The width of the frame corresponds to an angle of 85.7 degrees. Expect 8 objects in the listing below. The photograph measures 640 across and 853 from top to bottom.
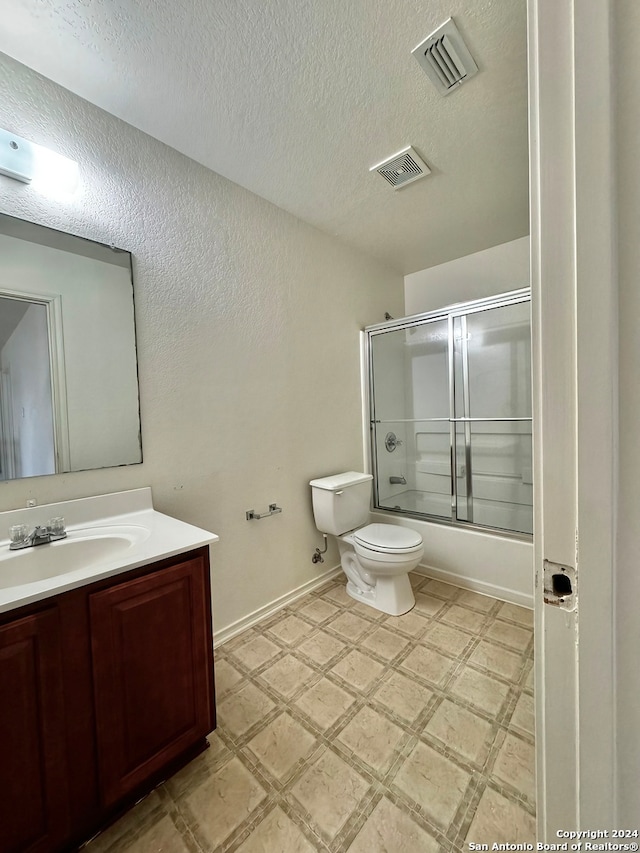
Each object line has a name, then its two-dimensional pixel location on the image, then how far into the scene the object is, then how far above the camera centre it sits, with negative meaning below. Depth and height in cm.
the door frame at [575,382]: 38 +3
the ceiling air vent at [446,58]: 120 +130
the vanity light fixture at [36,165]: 121 +96
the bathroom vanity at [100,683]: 83 -72
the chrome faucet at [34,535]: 115 -37
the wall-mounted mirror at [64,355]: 125 +28
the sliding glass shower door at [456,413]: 243 +0
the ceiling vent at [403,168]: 171 +128
